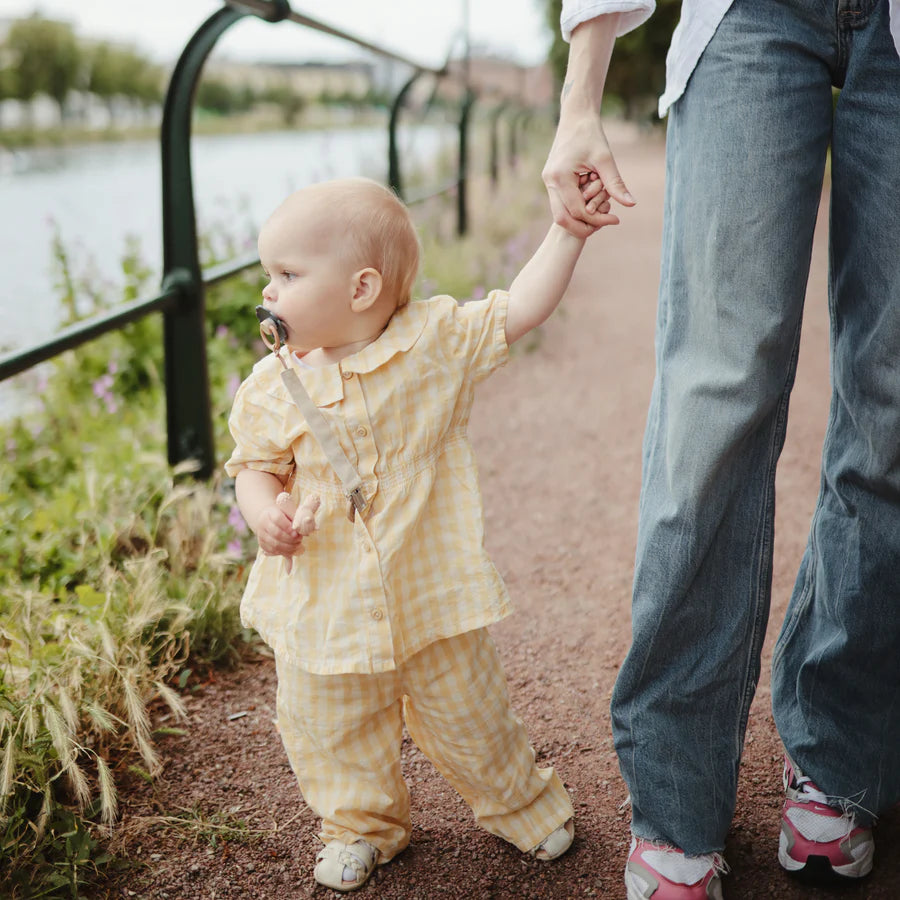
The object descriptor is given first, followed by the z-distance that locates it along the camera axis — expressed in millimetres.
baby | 1459
